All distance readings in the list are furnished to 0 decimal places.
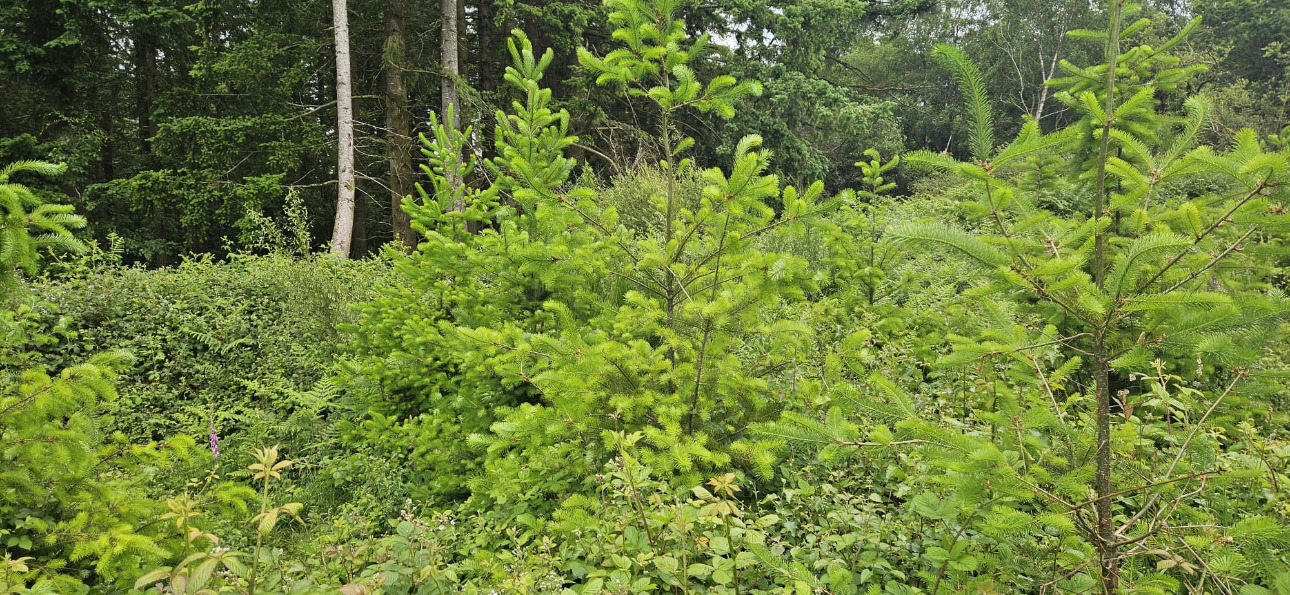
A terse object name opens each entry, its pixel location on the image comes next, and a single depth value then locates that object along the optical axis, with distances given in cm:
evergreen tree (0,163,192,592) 186
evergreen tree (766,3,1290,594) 142
